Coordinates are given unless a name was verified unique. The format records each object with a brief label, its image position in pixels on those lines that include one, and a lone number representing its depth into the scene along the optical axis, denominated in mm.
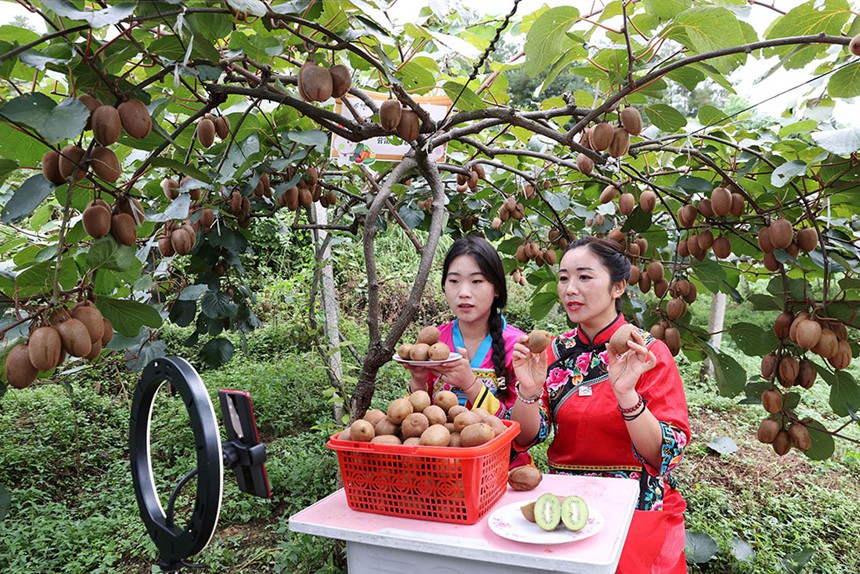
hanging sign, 2264
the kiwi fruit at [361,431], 1326
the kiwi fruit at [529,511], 1247
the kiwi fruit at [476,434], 1256
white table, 1112
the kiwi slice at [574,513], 1181
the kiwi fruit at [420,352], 1666
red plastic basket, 1231
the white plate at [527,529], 1147
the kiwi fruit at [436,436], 1259
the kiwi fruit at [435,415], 1372
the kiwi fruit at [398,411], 1373
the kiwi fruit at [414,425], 1323
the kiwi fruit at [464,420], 1339
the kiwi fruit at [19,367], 968
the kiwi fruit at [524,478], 1456
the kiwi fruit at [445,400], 1486
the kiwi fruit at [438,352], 1659
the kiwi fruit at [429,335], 1815
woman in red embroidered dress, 1570
